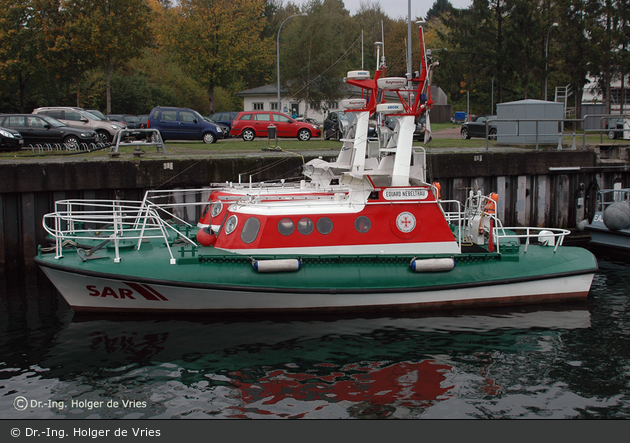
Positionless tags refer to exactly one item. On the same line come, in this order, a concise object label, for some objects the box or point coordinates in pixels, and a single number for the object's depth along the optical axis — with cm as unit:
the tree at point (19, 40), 3228
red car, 2547
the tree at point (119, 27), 3202
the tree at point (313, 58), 3897
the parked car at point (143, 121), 2833
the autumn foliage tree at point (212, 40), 3762
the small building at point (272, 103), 4377
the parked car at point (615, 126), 2636
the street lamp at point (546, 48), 3284
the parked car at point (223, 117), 3280
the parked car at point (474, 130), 2777
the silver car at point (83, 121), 2169
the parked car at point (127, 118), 3210
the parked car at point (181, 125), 2308
